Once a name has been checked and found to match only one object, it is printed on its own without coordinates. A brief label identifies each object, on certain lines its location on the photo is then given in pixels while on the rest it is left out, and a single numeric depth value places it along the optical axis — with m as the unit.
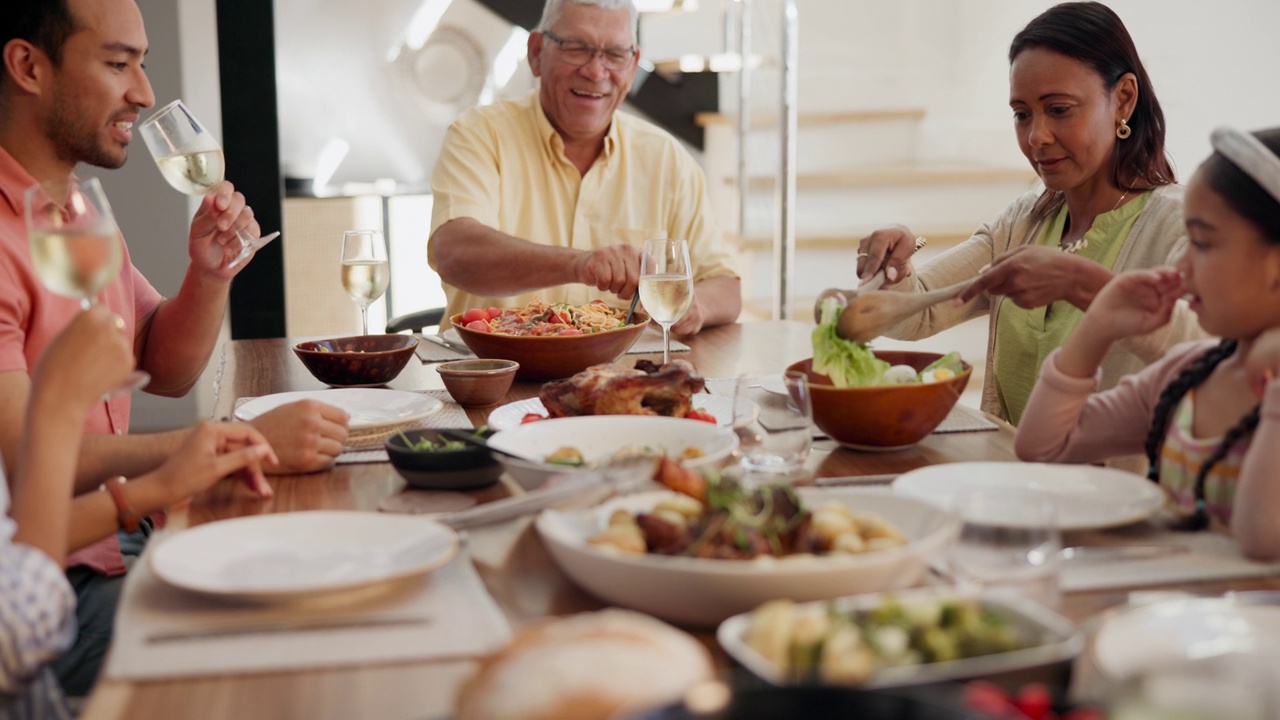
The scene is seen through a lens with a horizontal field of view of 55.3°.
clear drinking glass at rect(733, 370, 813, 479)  1.41
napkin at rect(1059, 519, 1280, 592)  1.08
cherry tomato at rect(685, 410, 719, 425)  1.71
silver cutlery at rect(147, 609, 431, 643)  0.97
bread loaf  0.71
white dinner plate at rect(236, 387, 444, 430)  1.79
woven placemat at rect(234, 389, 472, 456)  1.62
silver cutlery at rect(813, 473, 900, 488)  1.44
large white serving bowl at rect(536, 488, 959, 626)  0.94
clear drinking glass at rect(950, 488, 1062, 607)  0.93
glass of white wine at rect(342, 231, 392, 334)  2.25
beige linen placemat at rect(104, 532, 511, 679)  0.92
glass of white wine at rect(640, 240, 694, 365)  2.00
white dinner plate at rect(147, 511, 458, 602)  1.01
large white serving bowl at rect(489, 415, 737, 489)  1.48
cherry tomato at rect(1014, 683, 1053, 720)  0.70
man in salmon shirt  1.57
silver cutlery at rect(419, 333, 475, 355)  2.47
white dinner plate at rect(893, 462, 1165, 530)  1.24
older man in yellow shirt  2.91
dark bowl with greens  1.43
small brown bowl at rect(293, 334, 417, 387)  2.09
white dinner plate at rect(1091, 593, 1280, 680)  0.87
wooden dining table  0.86
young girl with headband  1.22
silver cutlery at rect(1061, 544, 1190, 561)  1.13
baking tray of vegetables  0.78
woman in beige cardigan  2.12
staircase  4.60
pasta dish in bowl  2.10
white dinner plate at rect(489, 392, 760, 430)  1.73
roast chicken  1.66
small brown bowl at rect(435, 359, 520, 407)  1.90
